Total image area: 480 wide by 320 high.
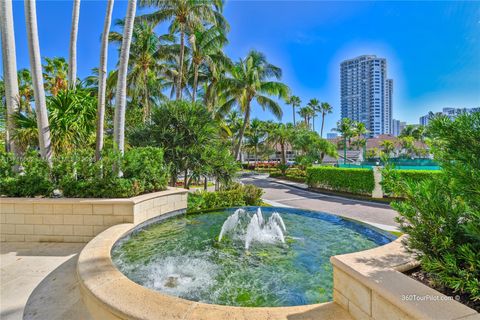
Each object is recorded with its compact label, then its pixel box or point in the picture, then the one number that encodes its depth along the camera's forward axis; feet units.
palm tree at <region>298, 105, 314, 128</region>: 201.98
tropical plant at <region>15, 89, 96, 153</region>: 22.18
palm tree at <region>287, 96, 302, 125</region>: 202.18
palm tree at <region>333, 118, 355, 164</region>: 152.35
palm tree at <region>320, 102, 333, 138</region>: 205.77
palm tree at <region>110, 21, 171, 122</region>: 55.01
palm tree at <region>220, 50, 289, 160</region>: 65.31
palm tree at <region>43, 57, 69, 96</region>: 69.82
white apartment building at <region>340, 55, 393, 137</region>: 327.47
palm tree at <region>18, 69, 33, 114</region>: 72.48
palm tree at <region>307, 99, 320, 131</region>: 199.72
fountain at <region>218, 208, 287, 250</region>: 20.13
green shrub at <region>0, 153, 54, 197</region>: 20.04
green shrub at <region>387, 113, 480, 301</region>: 6.49
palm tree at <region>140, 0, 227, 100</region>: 48.51
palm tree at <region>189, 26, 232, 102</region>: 57.88
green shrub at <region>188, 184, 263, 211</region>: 31.79
